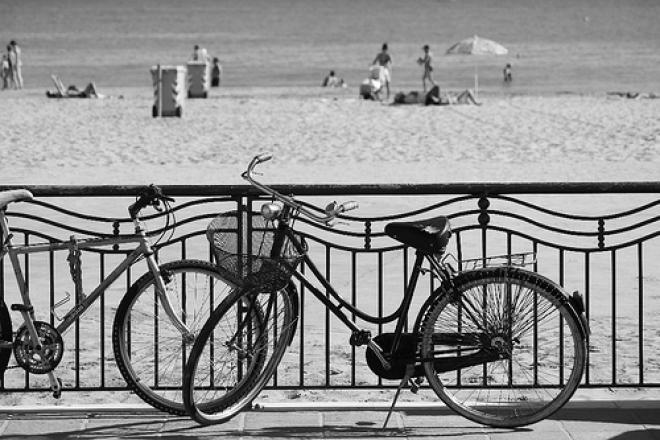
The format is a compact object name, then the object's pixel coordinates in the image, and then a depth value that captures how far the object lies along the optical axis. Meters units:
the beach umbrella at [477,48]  60.25
